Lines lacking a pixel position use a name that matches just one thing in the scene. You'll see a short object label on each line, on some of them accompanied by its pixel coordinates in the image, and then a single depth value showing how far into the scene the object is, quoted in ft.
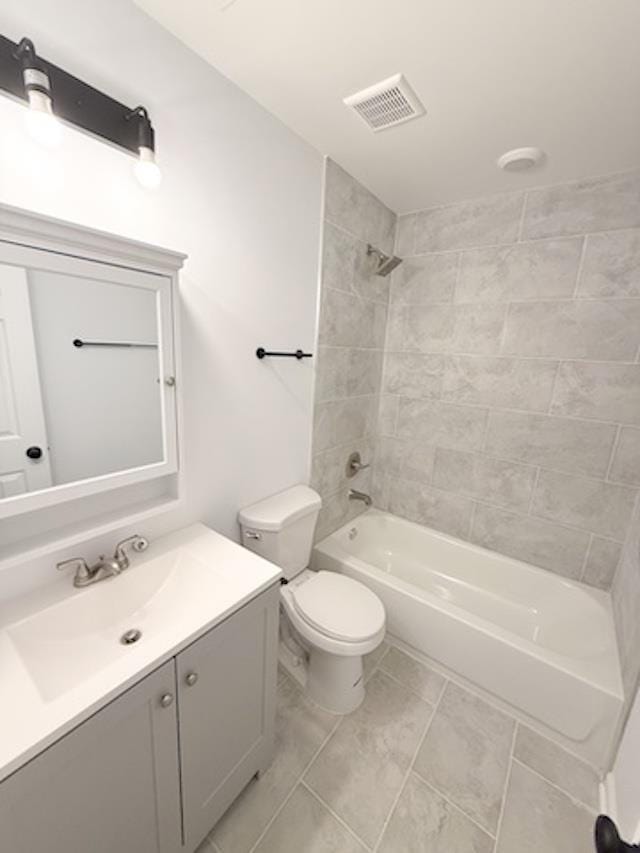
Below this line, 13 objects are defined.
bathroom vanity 2.14
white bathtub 4.56
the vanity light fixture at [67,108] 2.45
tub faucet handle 7.38
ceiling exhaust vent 3.82
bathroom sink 2.74
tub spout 7.57
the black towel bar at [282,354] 4.88
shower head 6.47
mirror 2.78
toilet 4.66
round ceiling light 4.79
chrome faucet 3.28
